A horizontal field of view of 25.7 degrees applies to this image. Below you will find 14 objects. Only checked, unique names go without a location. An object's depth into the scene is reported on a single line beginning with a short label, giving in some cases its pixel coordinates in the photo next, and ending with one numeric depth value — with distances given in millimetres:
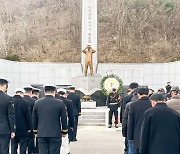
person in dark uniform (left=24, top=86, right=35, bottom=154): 7712
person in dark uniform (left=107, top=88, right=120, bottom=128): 14923
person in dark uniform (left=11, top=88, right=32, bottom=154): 7367
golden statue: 21547
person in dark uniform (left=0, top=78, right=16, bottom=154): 6438
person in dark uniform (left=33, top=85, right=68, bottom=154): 6363
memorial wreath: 21984
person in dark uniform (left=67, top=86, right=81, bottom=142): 11102
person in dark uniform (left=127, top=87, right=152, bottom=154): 6305
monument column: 24219
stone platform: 17281
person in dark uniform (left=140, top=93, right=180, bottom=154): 4793
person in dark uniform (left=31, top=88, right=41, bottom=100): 8789
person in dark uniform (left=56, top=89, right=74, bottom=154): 7852
